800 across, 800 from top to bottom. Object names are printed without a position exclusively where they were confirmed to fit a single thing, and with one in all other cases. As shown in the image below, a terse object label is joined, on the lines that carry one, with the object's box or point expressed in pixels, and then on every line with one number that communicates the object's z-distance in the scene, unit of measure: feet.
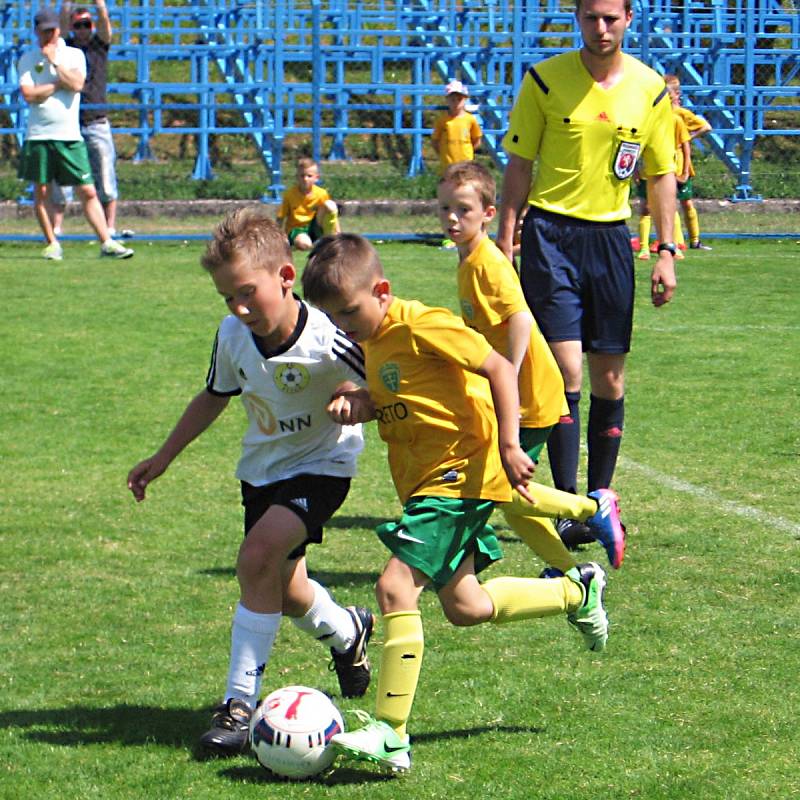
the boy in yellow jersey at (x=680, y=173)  95.72
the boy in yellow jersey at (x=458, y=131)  105.62
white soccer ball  22.29
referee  35.26
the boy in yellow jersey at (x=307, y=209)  91.55
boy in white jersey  23.67
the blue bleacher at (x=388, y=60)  122.04
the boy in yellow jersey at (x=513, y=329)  30.32
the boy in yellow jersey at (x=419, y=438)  22.80
